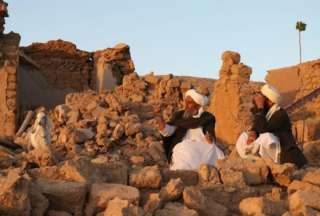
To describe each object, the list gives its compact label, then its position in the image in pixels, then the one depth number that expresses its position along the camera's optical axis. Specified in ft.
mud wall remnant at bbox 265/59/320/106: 65.40
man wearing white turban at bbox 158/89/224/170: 21.59
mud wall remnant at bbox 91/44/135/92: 80.53
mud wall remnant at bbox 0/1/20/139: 61.93
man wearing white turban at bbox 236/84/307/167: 22.43
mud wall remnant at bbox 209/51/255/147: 49.97
